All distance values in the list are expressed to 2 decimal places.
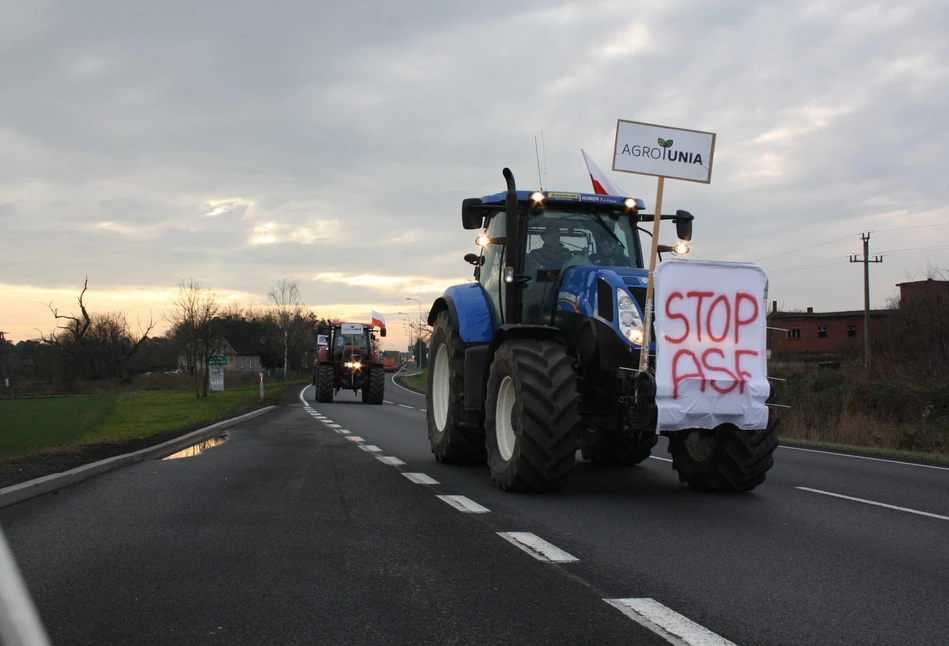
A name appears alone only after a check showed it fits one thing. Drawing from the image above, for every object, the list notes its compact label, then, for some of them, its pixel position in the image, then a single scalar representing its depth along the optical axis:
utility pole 47.46
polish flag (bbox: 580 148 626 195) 9.62
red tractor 33.78
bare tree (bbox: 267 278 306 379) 94.36
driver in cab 8.73
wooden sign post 7.89
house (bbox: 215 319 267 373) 133.75
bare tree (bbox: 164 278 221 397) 45.44
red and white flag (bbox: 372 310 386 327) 30.21
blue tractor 7.22
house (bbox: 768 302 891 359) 80.12
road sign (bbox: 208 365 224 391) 46.41
